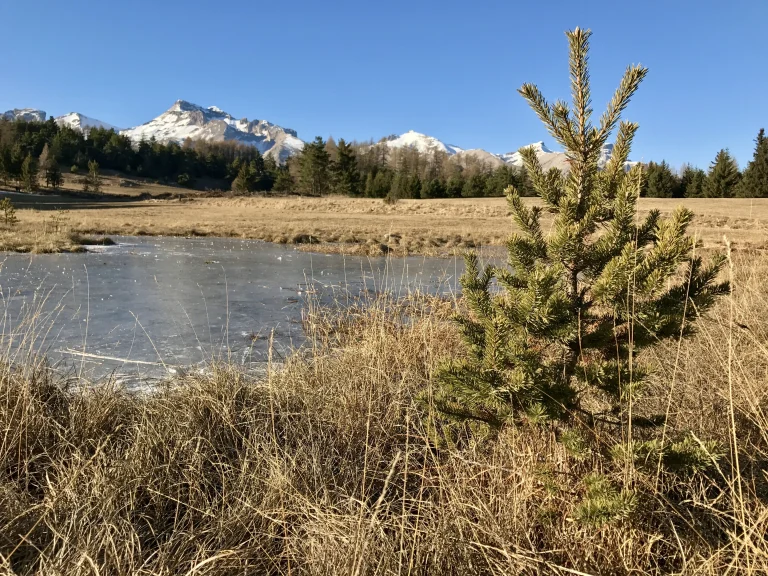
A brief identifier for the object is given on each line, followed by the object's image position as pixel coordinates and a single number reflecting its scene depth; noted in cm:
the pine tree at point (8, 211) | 1666
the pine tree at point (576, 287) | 158
